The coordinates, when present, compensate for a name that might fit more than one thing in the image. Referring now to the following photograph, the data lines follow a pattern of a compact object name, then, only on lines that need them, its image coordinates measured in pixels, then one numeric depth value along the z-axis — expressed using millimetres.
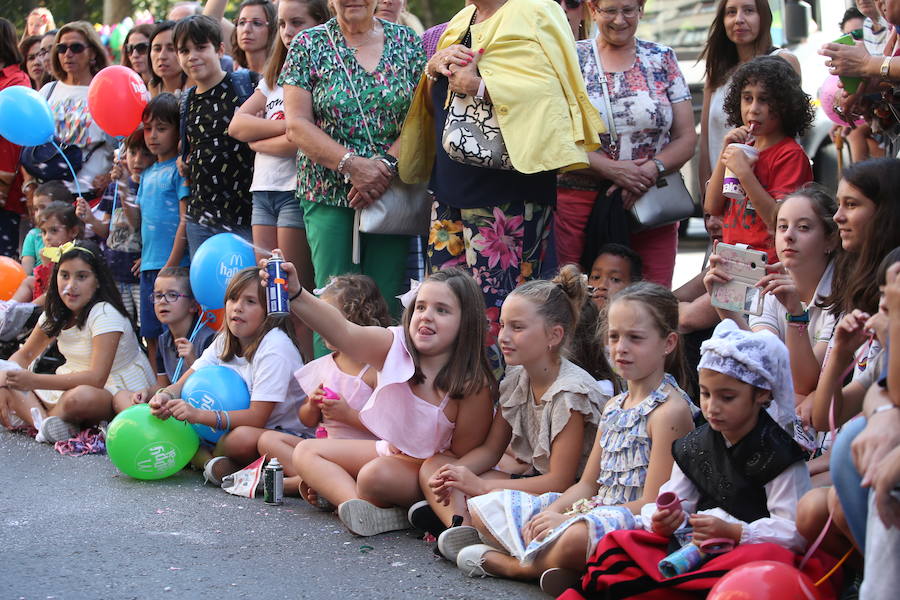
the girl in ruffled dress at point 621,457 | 6904
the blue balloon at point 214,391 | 9825
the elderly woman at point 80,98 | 14616
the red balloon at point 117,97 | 12904
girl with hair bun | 7694
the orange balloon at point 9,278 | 14212
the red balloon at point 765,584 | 5379
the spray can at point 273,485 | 9082
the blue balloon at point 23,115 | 13433
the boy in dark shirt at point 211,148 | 11904
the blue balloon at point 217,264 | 10890
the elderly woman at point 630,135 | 9766
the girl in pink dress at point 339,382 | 9060
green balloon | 9545
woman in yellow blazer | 8730
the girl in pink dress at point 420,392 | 8135
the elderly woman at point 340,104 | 10052
